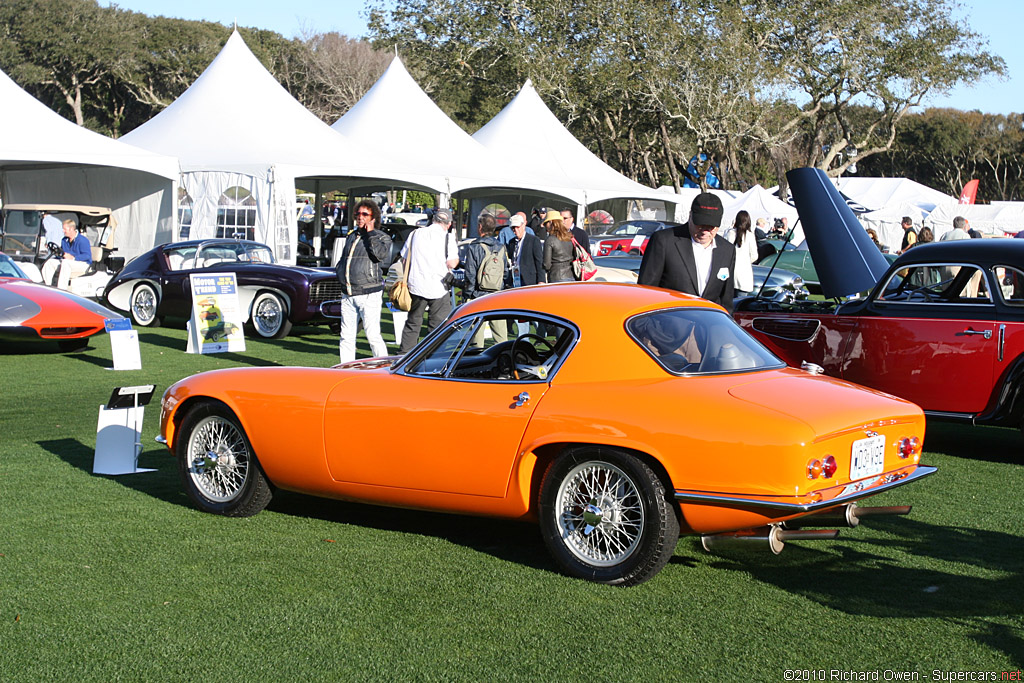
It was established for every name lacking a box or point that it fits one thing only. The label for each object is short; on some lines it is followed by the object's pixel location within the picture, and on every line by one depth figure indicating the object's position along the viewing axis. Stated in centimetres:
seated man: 1927
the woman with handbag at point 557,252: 1179
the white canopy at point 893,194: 4319
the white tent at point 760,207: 3891
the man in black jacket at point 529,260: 1202
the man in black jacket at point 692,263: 760
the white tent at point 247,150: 2230
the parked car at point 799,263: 2531
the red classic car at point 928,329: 770
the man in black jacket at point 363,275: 1109
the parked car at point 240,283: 1577
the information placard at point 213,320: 1428
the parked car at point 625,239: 3076
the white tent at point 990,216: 4031
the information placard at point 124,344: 1248
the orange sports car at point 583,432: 460
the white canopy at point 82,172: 2092
